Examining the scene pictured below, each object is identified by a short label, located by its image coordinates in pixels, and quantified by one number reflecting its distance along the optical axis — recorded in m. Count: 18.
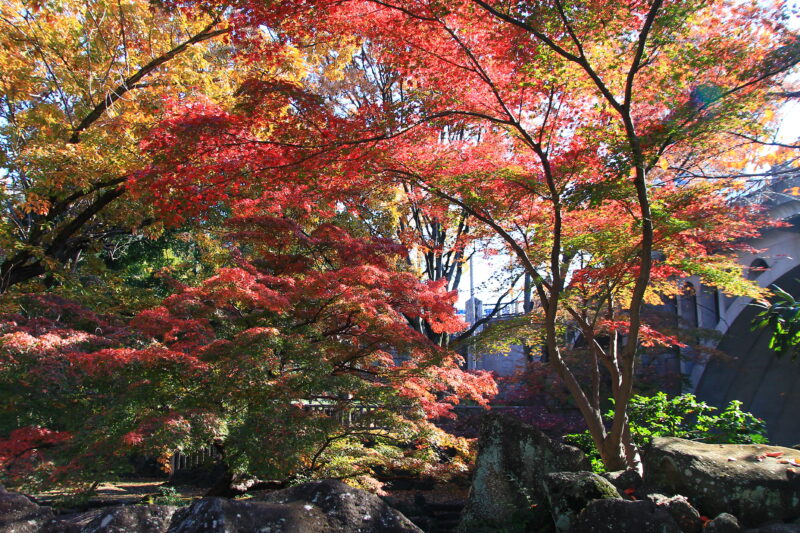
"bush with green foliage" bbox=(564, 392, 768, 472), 6.31
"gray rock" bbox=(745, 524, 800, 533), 4.04
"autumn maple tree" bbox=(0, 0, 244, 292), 8.15
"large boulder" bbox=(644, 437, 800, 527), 4.36
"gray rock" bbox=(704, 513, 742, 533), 3.92
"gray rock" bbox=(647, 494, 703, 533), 4.06
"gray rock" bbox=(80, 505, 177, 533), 2.69
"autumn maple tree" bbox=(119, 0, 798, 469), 4.81
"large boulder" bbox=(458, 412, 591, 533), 5.59
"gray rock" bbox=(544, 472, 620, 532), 4.19
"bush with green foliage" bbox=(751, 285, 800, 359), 5.01
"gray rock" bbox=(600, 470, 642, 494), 4.75
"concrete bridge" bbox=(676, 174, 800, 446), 11.96
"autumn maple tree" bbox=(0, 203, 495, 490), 5.25
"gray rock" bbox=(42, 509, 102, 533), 3.01
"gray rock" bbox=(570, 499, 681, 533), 3.54
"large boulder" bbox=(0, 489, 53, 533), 2.91
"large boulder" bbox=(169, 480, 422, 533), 2.45
